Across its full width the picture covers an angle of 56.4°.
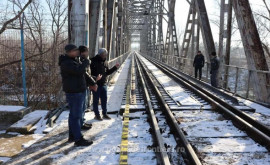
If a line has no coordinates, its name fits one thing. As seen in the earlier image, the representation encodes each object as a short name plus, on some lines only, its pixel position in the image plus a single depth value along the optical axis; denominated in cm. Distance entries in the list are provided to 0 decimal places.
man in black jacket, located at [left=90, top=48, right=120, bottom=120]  599
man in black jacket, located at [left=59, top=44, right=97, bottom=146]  421
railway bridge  397
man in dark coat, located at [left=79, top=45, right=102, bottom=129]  496
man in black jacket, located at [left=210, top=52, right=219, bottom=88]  1147
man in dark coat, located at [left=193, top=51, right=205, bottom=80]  1411
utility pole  656
